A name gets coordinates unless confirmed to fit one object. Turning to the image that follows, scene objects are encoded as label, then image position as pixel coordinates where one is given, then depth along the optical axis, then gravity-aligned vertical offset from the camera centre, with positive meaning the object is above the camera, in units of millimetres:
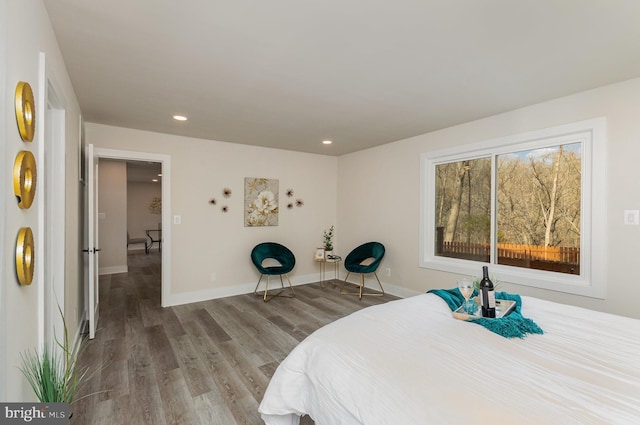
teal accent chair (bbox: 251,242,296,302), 4340 -819
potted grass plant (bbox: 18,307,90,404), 1158 -709
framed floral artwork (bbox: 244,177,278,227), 4773 +124
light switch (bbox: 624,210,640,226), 2451 -50
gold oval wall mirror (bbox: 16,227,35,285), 1146 -196
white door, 2871 -327
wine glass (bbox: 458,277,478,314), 1734 -517
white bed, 892 -607
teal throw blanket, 1414 -586
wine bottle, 1644 -527
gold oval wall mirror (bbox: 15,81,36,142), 1148 +400
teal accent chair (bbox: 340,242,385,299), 4434 -836
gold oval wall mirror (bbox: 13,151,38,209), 1140 +123
